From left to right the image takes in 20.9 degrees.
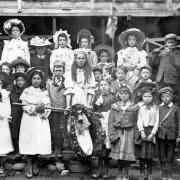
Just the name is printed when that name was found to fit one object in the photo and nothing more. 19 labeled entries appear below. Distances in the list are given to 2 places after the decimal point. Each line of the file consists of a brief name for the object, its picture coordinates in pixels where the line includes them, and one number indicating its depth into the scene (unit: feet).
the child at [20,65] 29.04
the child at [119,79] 29.80
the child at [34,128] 26.43
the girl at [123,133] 25.67
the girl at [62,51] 32.24
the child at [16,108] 27.35
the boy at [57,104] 27.66
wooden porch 41.86
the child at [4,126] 26.20
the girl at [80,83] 27.66
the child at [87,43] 32.99
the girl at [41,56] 32.86
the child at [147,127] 25.73
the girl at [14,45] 32.51
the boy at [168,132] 26.25
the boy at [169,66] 32.63
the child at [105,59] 32.45
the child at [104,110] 26.55
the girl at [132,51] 31.96
